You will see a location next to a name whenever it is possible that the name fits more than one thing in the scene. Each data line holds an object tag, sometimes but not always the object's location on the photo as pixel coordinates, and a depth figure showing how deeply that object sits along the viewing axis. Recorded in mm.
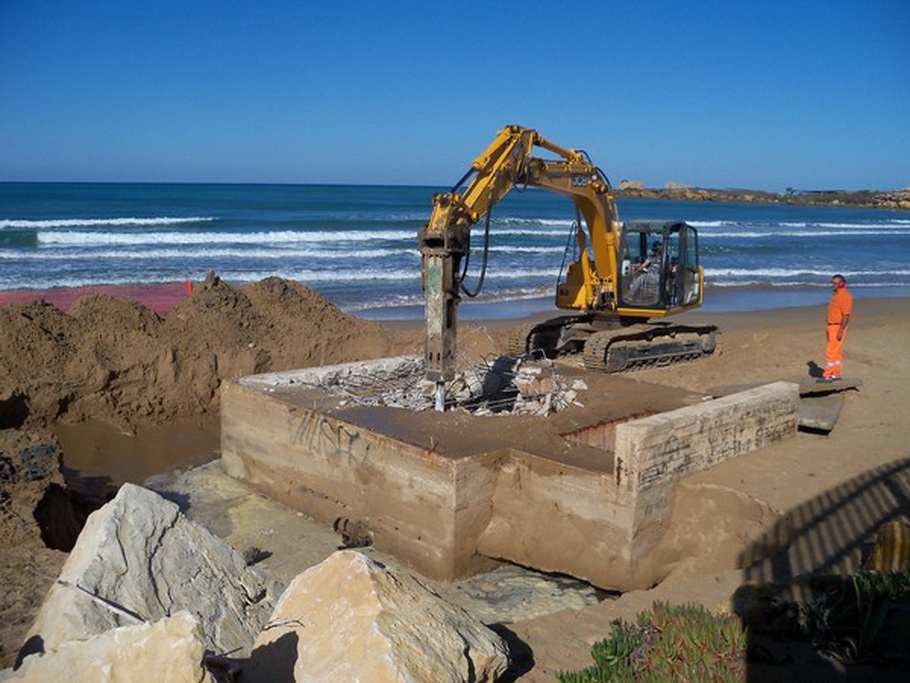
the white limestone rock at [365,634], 4094
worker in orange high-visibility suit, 11891
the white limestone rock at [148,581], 4262
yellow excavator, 12867
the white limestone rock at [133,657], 3502
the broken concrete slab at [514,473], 7605
